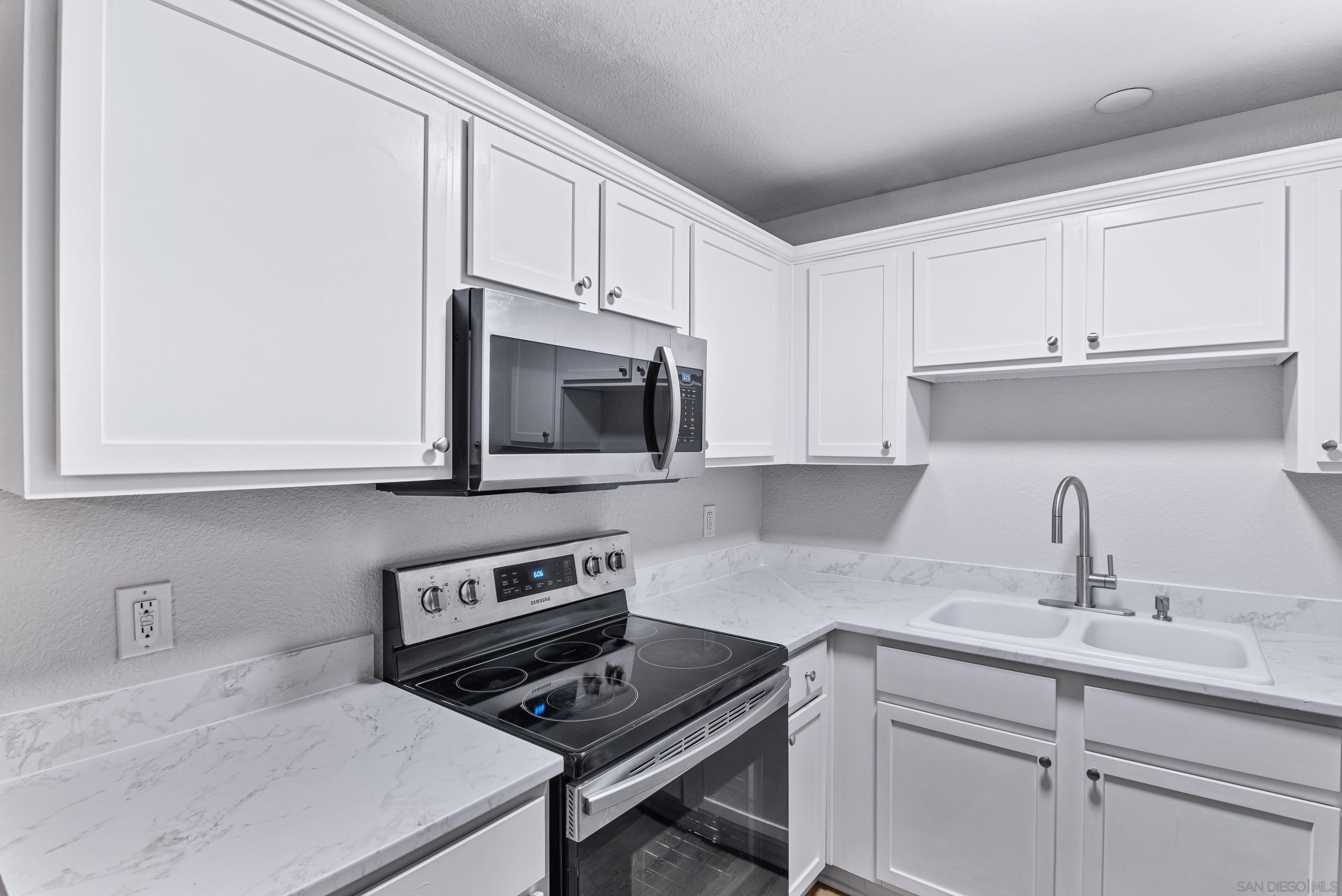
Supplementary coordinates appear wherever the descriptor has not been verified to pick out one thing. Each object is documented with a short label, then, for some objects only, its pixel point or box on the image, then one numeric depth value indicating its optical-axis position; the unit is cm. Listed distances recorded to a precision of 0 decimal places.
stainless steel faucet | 212
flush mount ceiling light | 189
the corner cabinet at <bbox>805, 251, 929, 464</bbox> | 231
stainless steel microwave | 133
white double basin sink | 171
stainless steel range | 123
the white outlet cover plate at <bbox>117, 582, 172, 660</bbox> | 119
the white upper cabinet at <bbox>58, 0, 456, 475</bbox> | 91
